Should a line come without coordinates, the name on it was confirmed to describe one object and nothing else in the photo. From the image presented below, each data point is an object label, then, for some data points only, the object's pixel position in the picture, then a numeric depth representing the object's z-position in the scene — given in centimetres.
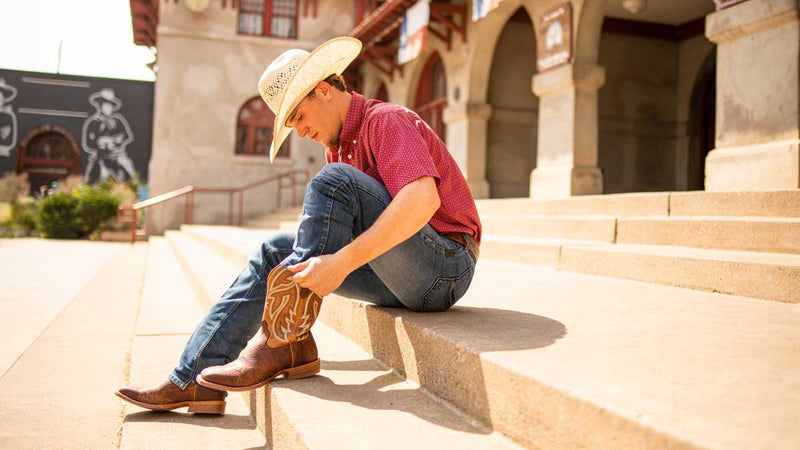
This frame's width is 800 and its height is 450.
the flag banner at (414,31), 921
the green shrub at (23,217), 1705
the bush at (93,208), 1620
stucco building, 474
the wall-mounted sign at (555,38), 717
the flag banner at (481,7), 736
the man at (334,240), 189
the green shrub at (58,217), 1597
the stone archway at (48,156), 2622
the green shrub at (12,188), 2006
